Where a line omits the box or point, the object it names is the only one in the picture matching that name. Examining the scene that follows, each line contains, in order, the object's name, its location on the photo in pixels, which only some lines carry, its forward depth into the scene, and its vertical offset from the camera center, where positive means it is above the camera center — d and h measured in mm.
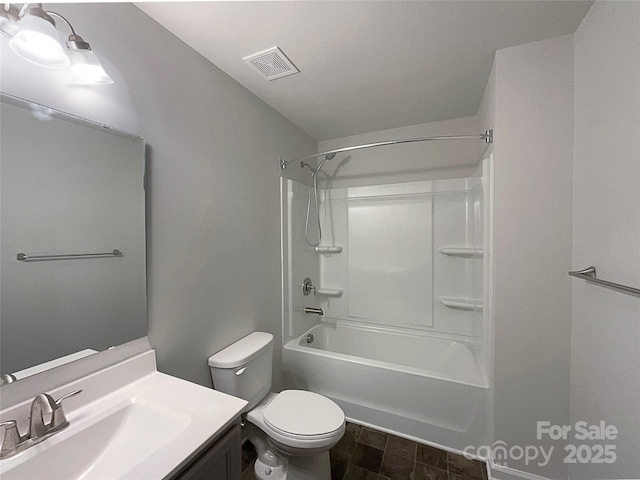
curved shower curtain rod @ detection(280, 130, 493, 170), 1498 +642
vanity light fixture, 736 +619
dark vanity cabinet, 709 -694
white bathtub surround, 1646 -597
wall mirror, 753 -2
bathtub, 1589 -1066
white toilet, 1226 -964
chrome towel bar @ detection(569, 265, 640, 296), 777 -157
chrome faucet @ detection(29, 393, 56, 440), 721 -520
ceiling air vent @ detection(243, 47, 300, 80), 1368 +1020
